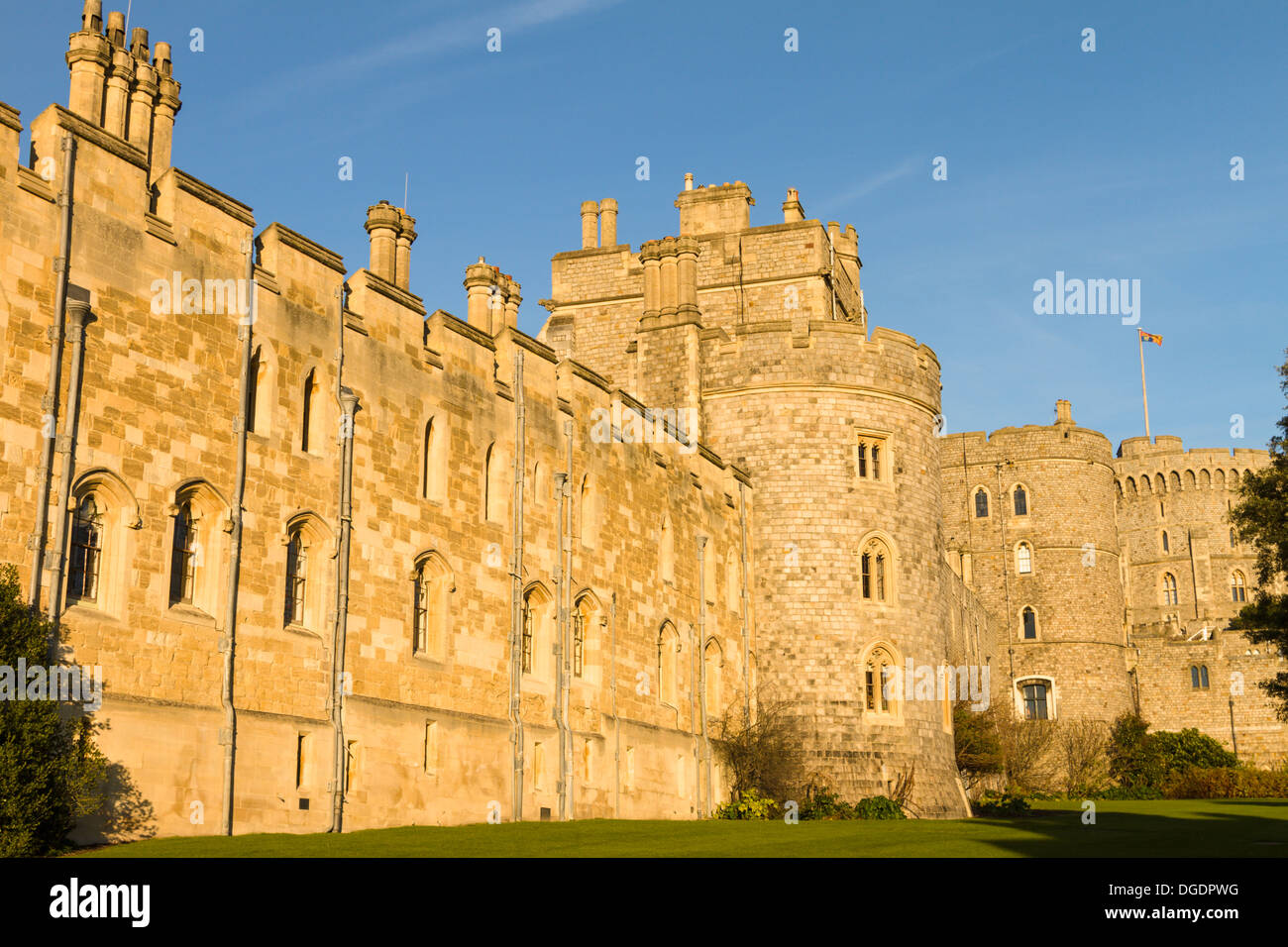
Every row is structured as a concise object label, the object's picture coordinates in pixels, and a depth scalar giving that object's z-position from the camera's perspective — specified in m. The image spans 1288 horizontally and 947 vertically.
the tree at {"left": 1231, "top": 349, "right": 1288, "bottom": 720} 32.25
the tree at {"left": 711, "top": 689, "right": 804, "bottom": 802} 34.62
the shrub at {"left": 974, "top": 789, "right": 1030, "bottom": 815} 39.88
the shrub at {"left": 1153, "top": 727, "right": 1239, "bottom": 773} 65.38
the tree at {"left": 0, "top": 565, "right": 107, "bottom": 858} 14.51
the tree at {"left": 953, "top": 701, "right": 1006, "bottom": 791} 42.75
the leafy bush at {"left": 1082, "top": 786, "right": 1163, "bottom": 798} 59.97
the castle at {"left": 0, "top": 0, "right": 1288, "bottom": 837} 17.94
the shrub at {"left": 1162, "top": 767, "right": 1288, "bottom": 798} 56.94
